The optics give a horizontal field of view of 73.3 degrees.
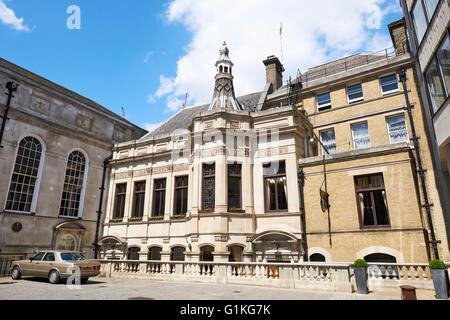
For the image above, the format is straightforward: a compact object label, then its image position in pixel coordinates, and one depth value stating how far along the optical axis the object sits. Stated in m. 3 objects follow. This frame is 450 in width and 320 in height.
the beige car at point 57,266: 13.84
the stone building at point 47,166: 20.64
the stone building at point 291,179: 16.53
